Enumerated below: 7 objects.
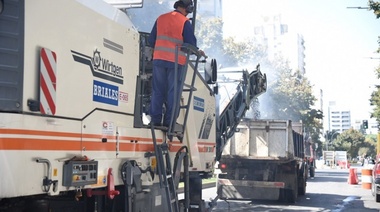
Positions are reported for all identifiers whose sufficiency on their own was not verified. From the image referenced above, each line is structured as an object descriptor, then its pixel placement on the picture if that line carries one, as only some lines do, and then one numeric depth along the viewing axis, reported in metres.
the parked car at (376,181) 13.64
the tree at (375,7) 14.74
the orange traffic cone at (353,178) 23.73
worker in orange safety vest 5.20
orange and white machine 3.36
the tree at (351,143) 92.50
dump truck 12.95
